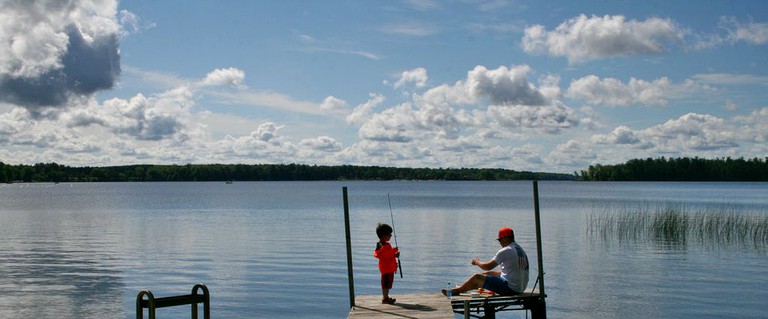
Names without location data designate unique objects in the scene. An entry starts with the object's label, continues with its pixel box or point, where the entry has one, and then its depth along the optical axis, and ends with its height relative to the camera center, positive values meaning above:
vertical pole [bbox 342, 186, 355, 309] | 14.46 -1.28
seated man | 13.30 -1.66
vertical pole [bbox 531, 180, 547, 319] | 14.16 -1.95
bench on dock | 13.44 -2.20
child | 12.66 -1.26
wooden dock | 12.41 -2.10
